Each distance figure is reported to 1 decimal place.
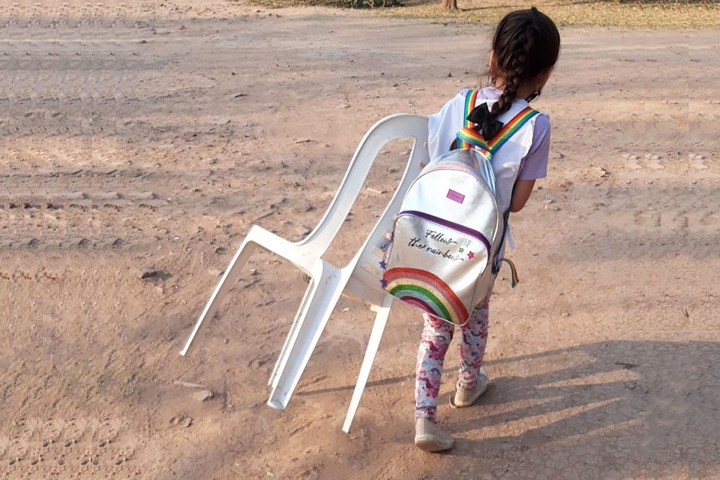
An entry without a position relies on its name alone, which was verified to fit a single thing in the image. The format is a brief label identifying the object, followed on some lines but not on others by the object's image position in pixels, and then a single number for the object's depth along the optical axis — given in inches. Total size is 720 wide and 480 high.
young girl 96.0
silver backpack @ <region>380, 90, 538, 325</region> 95.3
